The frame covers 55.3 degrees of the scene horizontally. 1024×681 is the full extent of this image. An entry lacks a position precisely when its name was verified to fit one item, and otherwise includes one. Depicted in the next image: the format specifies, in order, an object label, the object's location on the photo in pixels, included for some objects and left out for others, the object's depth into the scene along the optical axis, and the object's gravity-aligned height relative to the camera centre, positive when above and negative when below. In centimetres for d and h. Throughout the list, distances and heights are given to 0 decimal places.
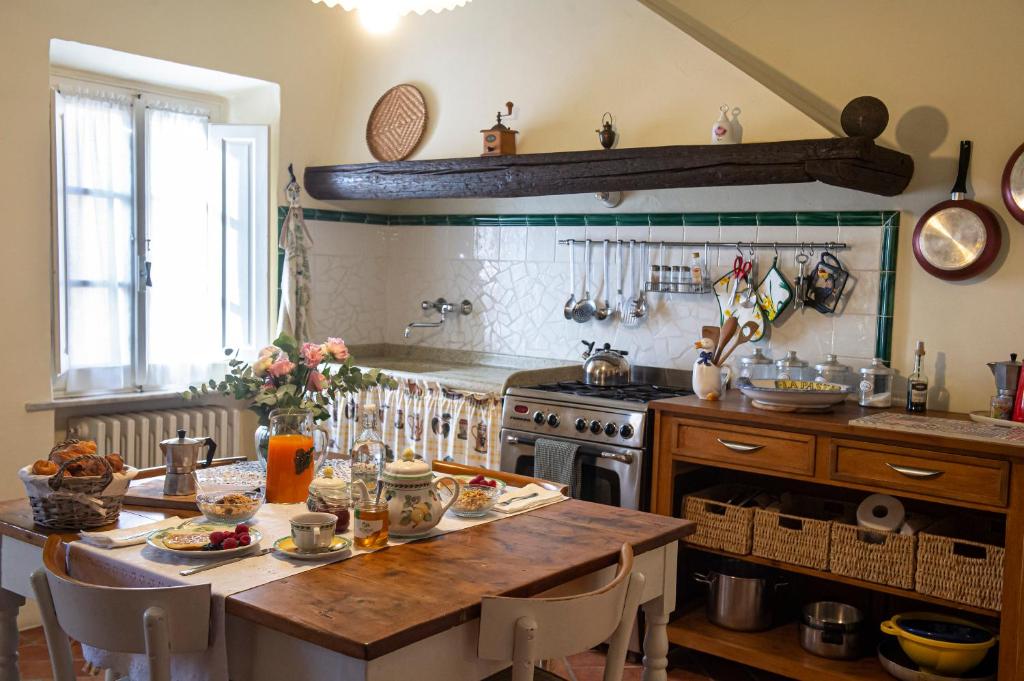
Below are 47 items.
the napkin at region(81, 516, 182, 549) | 206 -57
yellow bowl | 306 -112
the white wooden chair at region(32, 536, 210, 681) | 169 -61
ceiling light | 219 +62
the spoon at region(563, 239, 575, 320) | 459 -2
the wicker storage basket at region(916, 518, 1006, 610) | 300 -85
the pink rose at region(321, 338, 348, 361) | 276 -20
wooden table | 163 -57
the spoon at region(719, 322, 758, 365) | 388 -18
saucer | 197 -55
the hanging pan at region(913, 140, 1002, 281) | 344 +22
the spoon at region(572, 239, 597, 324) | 452 -9
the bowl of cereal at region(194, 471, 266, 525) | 221 -51
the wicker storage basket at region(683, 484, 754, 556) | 352 -84
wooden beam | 333 +47
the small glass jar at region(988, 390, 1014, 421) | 327 -36
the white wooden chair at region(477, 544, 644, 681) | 173 -62
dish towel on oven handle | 376 -68
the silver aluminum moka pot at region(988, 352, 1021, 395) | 329 -25
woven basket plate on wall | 484 +79
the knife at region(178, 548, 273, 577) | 188 -57
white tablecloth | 177 -58
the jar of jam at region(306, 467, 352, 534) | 218 -49
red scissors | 403 +10
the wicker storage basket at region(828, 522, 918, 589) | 319 -86
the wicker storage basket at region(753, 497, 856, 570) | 337 -86
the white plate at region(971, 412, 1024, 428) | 317 -40
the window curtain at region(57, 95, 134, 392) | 436 +13
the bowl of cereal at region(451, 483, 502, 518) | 233 -53
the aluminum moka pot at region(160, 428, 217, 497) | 249 -48
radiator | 438 -73
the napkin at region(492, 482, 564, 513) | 241 -55
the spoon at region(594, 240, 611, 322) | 448 -11
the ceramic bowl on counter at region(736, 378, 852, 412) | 338 -36
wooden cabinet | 292 -58
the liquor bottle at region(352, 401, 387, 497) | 230 -41
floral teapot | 211 -47
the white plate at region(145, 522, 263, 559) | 196 -55
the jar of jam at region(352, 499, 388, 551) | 206 -52
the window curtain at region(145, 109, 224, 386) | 473 +9
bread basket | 214 -50
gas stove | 364 -55
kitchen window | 439 +17
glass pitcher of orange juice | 241 -44
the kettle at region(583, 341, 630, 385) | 419 -35
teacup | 198 -52
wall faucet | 508 -13
